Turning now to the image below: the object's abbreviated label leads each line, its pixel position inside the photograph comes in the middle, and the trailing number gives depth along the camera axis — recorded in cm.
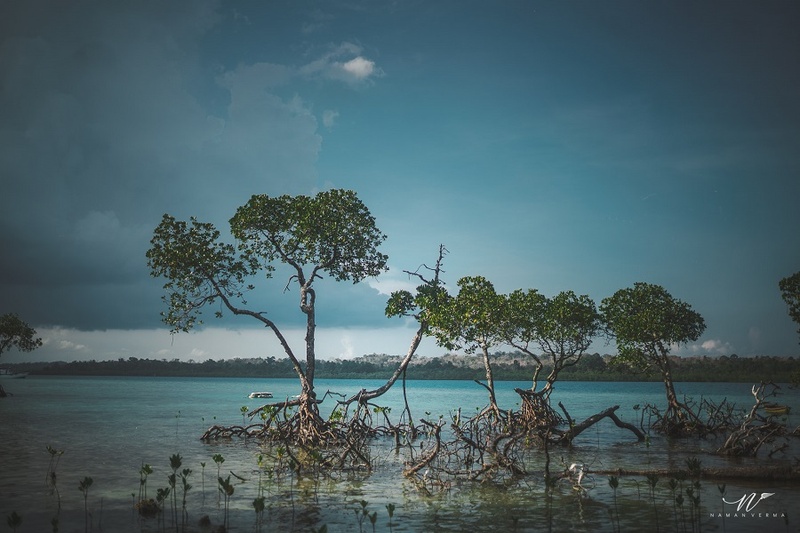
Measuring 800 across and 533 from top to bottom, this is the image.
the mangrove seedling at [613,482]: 1042
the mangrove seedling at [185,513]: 1124
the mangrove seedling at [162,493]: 1096
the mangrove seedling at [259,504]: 971
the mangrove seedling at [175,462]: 1056
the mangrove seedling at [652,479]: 1076
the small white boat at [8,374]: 16886
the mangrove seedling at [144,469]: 1200
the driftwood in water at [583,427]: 2375
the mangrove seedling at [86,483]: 1040
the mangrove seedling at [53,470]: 1590
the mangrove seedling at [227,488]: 1014
